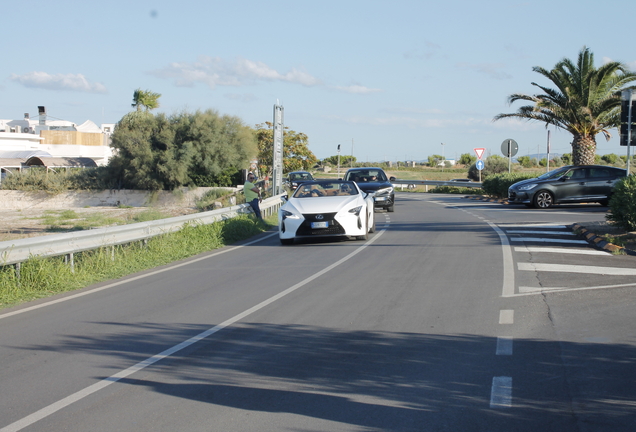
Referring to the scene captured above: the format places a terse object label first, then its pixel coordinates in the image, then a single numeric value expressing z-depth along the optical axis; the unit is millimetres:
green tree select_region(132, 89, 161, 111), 61312
